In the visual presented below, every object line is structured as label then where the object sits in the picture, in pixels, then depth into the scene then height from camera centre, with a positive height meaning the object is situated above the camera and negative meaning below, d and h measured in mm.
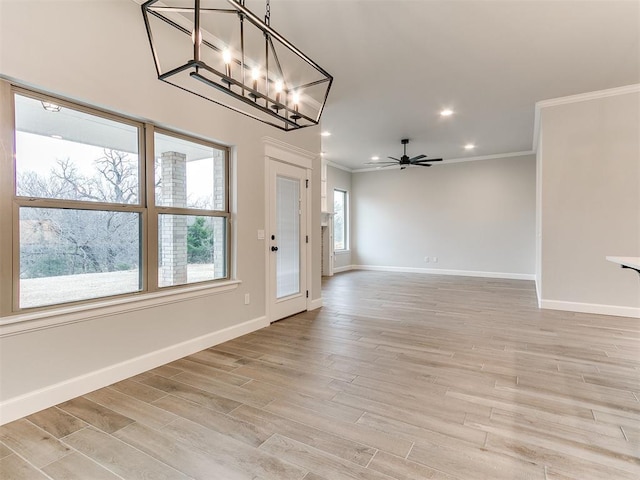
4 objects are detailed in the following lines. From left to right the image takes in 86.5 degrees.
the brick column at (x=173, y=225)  3031 +93
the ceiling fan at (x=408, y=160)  6738 +1480
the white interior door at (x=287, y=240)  4219 -70
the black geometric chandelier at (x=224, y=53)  1793 +1753
